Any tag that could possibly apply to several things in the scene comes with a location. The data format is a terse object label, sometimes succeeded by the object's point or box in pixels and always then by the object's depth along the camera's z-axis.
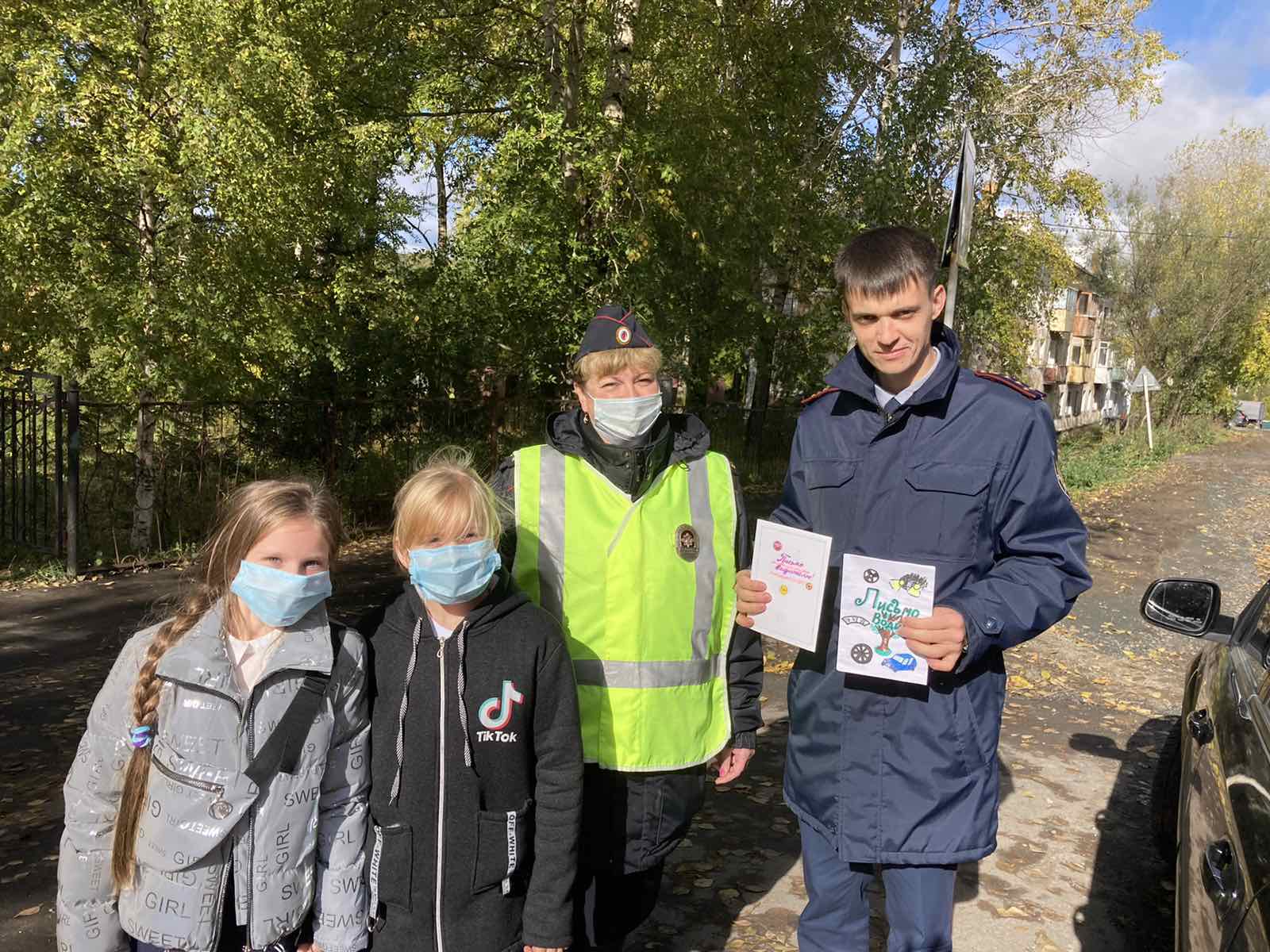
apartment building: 60.25
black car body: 1.85
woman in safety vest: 2.53
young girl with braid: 2.05
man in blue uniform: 2.24
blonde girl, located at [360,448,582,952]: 2.18
